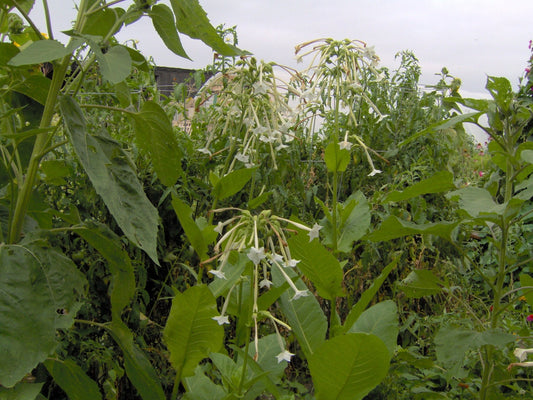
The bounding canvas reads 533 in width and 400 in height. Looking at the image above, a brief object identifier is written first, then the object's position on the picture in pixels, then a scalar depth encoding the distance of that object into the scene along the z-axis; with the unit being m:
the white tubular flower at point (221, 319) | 1.40
